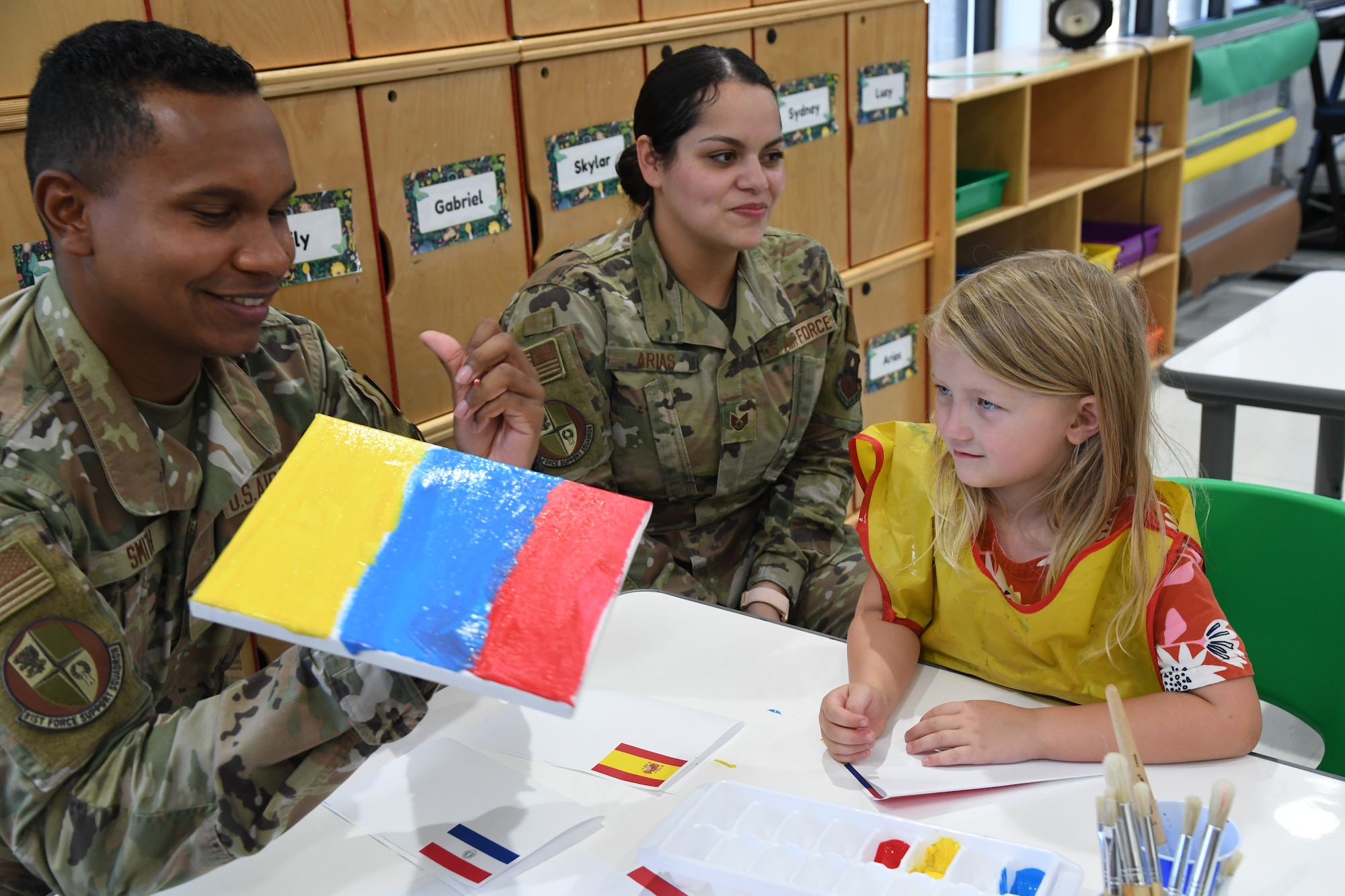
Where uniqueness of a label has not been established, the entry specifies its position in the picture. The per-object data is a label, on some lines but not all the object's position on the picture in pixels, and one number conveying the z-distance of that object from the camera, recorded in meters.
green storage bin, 3.33
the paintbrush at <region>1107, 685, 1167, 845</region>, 0.71
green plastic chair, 1.34
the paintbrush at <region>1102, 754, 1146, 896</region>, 0.67
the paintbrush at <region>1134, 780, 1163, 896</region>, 0.67
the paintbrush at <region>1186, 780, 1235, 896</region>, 0.71
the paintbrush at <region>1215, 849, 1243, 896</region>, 0.72
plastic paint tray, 0.89
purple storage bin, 4.06
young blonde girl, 1.13
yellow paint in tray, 0.91
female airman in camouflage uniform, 1.89
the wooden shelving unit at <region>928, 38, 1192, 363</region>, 3.24
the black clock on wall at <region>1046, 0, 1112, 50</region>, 4.02
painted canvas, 0.75
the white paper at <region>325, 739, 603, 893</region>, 1.00
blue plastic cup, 0.74
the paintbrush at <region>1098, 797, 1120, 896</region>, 0.68
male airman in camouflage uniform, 0.95
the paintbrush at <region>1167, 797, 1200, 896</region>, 0.73
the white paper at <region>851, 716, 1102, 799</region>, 1.06
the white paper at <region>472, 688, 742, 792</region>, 1.13
